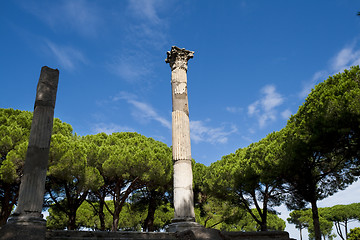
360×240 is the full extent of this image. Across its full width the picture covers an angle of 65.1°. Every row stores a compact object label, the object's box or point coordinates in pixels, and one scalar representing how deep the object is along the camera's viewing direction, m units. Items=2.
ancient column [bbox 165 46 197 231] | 8.73
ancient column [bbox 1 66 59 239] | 6.99
